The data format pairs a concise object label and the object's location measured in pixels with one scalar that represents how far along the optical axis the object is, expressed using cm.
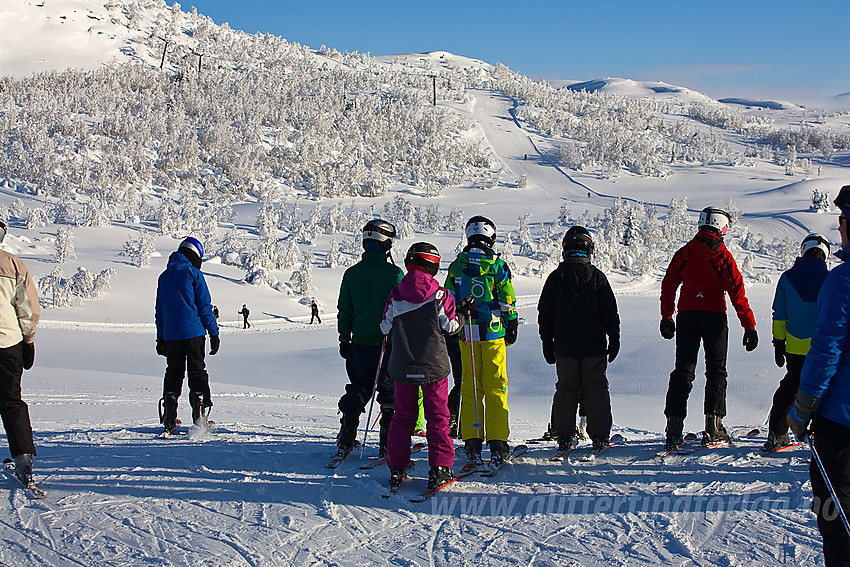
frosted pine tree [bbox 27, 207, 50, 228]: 2895
